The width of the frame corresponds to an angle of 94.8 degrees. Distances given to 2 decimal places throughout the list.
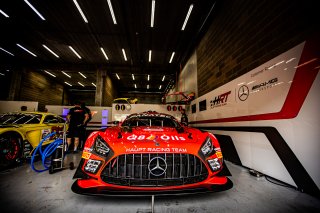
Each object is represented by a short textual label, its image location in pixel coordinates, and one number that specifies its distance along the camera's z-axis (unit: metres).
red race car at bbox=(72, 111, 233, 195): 1.32
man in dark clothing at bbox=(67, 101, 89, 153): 4.10
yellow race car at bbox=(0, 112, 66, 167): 2.55
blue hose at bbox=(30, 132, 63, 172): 2.37
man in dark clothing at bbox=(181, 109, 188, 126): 6.26
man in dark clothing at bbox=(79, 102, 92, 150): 4.65
